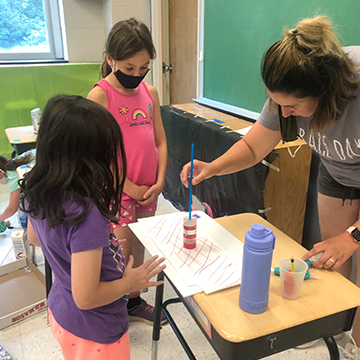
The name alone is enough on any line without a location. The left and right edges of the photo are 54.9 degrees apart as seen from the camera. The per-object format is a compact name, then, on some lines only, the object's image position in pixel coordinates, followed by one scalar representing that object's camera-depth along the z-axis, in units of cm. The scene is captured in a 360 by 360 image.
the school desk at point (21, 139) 234
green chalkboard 173
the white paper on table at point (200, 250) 89
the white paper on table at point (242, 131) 205
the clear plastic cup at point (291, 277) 79
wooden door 324
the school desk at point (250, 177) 182
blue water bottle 69
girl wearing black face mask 141
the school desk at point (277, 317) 74
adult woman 88
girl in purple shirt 74
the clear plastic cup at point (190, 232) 100
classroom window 379
